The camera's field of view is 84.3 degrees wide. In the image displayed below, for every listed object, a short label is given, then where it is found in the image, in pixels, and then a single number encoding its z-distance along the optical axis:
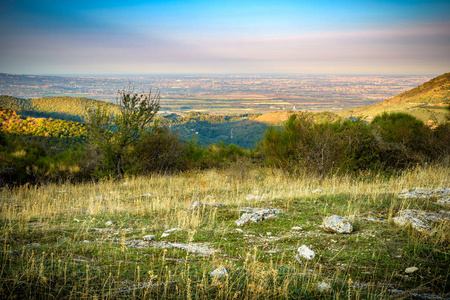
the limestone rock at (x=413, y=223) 4.18
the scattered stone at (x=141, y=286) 2.85
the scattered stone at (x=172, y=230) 4.86
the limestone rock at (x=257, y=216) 5.26
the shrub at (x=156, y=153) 13.45
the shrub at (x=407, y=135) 12.18
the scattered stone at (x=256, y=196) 7.06
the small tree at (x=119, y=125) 12.43
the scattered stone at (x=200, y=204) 6.26
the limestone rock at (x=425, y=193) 6.05
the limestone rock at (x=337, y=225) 4.47
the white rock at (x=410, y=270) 3.21
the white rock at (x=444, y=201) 5.51
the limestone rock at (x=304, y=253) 3.68
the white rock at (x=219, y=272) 2.98
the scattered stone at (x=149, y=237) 4.52
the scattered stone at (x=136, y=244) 4.22
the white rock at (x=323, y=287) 2.88
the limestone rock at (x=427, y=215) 4.59
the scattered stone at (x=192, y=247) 3.98
